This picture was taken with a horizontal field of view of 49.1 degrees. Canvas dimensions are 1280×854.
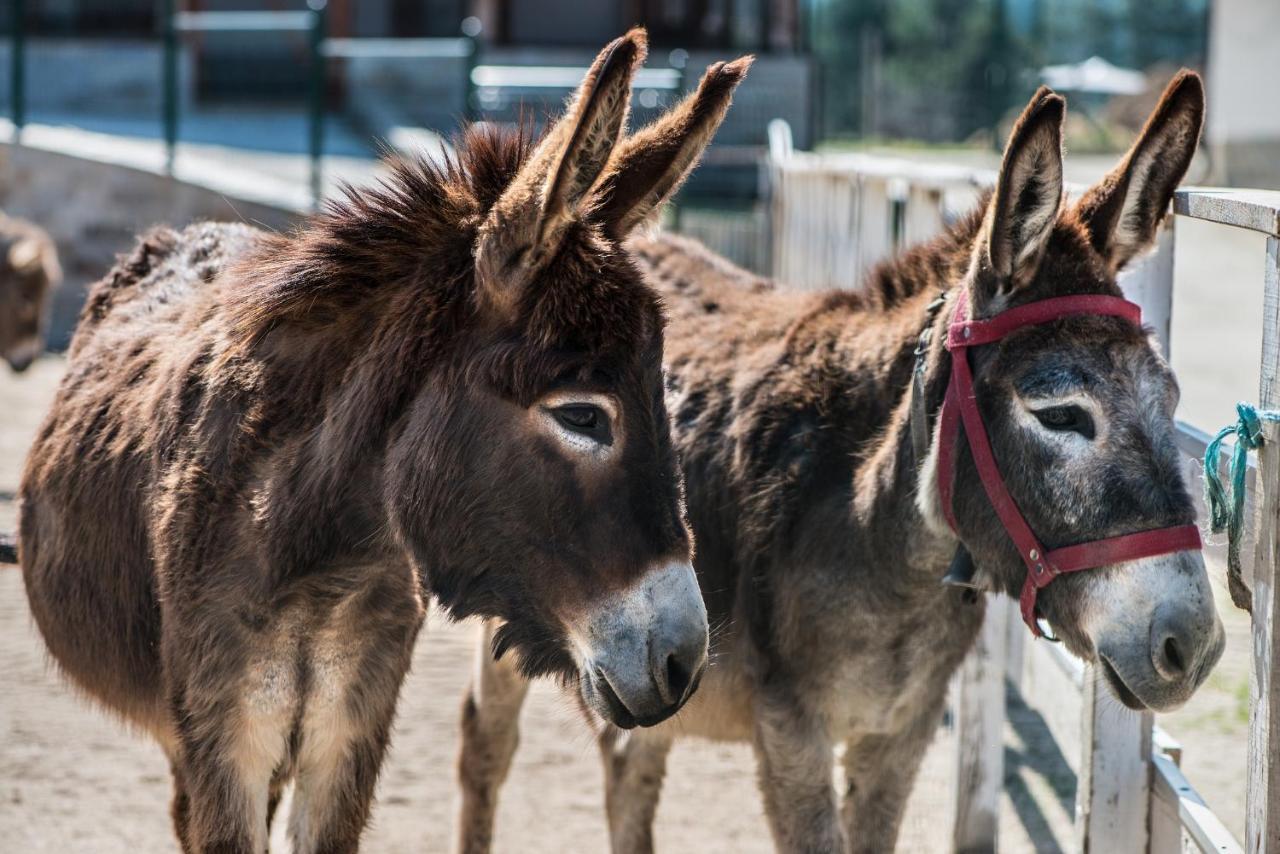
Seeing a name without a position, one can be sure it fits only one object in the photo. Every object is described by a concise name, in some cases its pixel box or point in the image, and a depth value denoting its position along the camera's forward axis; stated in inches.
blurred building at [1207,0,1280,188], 786.2
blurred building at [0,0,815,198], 603.7
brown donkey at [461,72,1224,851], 99.0
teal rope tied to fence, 89.0
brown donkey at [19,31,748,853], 88.4
